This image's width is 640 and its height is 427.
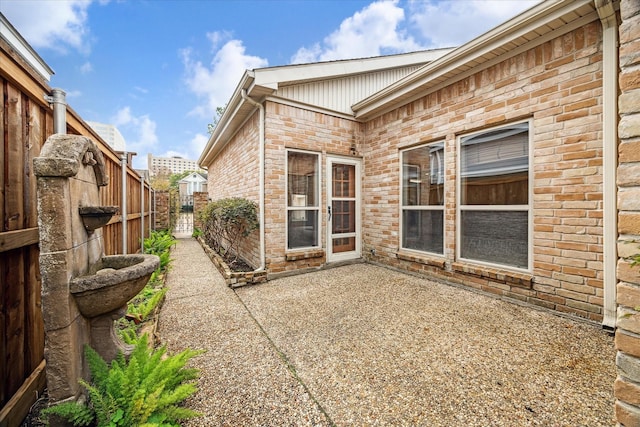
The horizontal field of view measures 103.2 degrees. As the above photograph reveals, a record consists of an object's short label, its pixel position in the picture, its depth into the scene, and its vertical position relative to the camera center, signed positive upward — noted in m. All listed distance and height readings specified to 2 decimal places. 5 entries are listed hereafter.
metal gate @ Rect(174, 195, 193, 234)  11.95 -0.57
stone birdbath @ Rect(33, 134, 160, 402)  1.25 -0.35
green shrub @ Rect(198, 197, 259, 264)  4.57 -0.19
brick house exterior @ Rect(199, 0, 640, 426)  2.54 +0.63
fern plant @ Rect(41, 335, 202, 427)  1.27 -0.99
